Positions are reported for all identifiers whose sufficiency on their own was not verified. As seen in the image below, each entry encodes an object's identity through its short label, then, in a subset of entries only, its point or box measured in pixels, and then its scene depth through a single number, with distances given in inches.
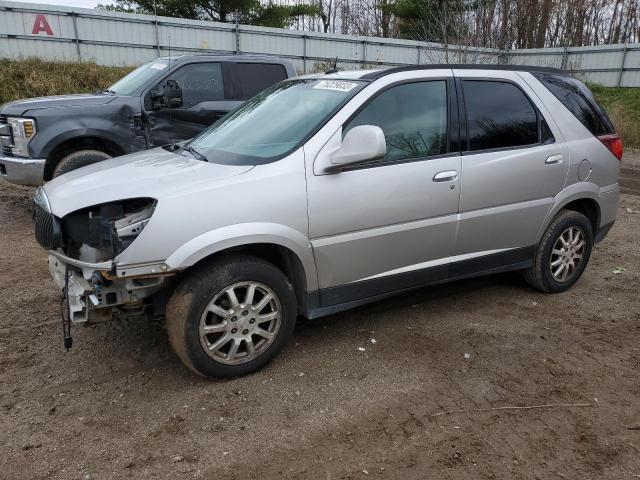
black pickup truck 260.5
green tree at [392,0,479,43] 676.1
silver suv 120.2
